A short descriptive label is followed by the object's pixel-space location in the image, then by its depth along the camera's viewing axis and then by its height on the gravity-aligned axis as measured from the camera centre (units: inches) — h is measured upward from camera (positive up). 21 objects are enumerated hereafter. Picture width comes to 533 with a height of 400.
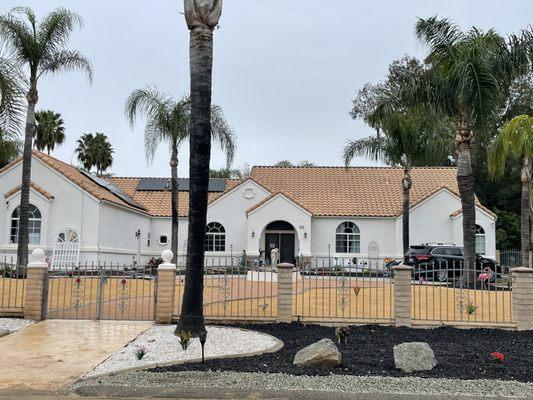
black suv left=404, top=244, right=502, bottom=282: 943.0 +7.6
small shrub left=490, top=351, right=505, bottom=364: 320.2 -57.2
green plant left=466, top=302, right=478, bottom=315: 483.1 -42.5
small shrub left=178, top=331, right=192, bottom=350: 346.9 -52.9
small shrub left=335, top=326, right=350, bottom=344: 379.9 -52.2
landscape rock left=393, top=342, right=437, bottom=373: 313.6 -56.3
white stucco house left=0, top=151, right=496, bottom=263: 1064.8 +94.4
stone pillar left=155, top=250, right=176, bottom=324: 474.6 -32.3
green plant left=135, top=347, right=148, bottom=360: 329.1 -58.9
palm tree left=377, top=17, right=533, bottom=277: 740.6 +251.2
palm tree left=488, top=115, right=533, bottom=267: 640.4 +145.7
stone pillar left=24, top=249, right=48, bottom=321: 487.2 -33.2
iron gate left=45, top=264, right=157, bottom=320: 500.4 -50.3
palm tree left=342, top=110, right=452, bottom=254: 1015.6 +226.2
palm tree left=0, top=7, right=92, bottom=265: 819.4 +307.5
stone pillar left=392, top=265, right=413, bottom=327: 465.1 -30.5
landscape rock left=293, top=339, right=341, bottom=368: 317.1 -57.1
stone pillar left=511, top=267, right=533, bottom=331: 461.7 -30.7
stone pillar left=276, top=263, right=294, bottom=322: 473.4 -32.2
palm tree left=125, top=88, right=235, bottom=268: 1024.9 +251.1
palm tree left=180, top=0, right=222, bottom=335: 405.7 +80.8
